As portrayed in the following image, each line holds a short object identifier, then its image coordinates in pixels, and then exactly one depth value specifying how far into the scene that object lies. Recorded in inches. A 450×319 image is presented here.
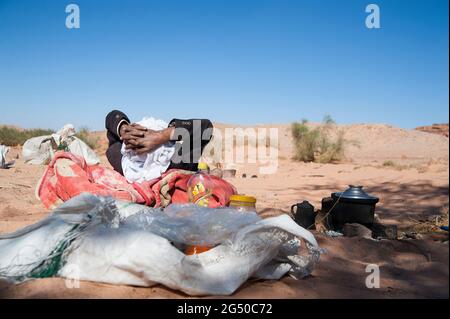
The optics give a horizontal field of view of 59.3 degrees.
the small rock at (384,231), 120.9
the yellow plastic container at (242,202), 101.5
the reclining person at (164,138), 135.9
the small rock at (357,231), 117.3
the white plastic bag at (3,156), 272.7
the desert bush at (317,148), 489.7
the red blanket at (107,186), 120.2
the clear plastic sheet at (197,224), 79.4
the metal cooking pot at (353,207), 121.4
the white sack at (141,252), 68.4
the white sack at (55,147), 186.7
